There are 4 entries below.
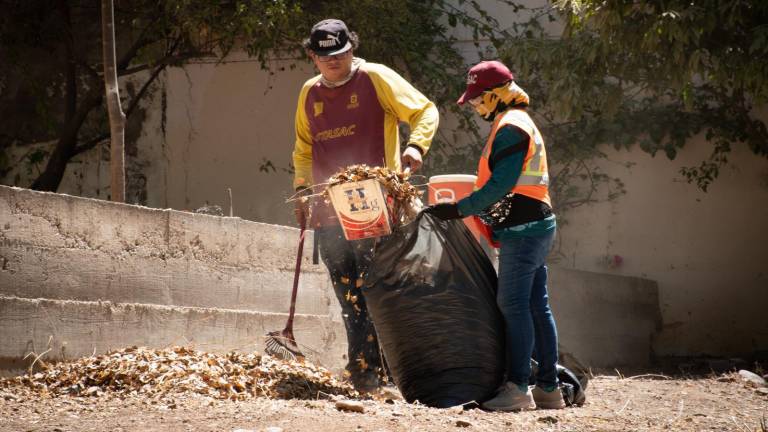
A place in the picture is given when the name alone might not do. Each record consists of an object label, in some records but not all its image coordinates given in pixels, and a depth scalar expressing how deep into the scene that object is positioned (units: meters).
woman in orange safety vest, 9.09
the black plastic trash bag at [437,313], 9.19
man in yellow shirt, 10.21
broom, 10.77
